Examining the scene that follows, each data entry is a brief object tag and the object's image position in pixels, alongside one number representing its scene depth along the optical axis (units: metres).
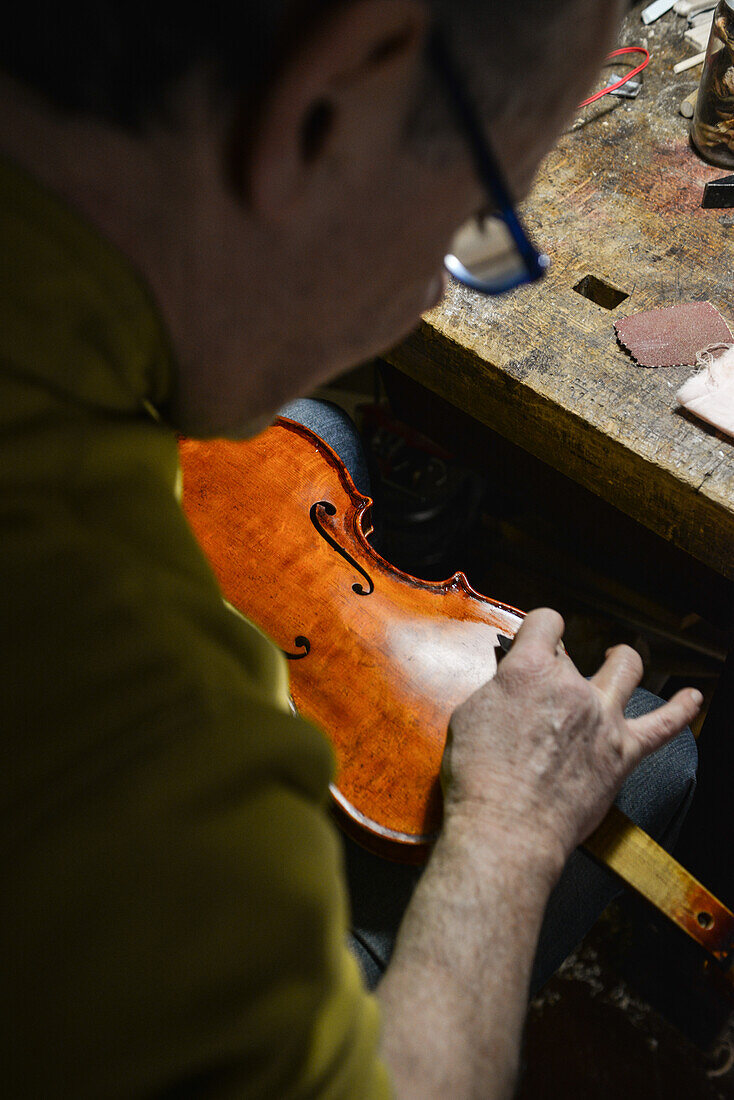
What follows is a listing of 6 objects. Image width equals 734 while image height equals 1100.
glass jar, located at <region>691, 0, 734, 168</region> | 1.18
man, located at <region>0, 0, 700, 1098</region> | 0.37
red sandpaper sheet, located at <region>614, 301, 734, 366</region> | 1.11
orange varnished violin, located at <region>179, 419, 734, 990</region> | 0.86
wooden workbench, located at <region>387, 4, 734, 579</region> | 1.04
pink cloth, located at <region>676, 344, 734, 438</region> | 1.03
